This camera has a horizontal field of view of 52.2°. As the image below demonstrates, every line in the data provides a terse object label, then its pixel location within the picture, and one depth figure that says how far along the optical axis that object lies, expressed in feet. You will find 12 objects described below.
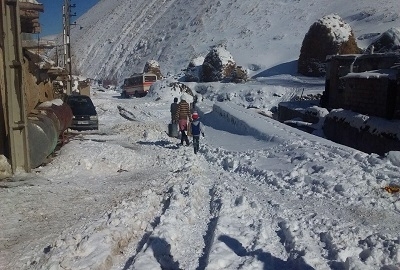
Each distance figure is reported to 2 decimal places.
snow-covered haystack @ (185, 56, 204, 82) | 149.26
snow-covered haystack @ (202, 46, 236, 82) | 138.79
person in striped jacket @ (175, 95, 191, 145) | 45.24
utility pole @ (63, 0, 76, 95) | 96.12
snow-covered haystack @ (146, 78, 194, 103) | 120.34
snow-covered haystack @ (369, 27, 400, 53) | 91.34
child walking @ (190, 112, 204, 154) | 42.19
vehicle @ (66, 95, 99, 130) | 59.98
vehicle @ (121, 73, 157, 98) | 147.23
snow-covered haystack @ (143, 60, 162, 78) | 178.81
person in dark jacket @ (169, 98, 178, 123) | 55.01
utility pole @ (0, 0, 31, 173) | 30.35
